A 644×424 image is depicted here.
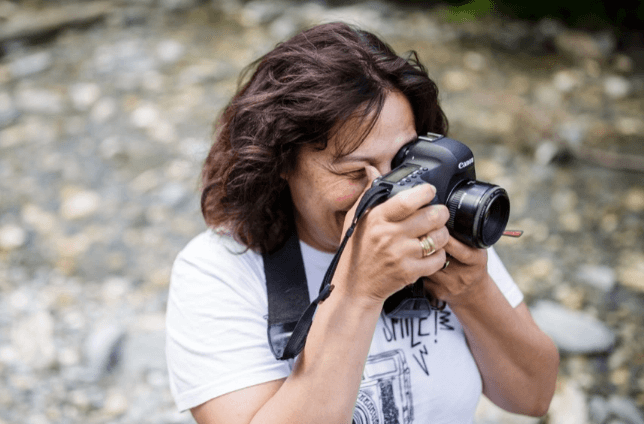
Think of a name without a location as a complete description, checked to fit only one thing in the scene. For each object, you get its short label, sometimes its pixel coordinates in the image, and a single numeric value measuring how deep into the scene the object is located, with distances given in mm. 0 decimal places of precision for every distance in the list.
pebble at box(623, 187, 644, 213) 2641
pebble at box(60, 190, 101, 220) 2768
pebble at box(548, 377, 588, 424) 1878
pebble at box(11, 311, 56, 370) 2086
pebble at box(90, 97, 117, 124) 3371
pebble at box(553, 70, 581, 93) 3325
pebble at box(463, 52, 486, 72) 3549
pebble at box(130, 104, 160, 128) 3311
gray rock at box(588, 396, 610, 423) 1890
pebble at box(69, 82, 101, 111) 3480
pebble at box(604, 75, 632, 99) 3270
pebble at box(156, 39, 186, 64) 3824
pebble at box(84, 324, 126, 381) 2061
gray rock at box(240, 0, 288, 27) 4184
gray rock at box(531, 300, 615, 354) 2070
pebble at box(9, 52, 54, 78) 3752
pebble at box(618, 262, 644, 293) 2305
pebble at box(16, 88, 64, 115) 3441
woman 993
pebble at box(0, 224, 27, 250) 2578
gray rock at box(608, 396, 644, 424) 1880
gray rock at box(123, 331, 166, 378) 2070
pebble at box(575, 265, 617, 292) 2318
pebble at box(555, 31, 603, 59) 3527
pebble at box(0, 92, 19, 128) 3330
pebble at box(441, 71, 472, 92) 3395
